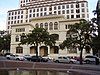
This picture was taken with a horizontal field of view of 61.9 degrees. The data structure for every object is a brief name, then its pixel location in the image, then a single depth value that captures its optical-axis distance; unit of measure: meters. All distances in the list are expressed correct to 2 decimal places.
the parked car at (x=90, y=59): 21.01
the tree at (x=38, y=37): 25.37
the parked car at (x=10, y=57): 24.53
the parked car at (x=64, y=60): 21.50
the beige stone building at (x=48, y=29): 33.23
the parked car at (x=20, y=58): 23.59
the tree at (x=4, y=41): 39.22
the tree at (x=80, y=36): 19.93
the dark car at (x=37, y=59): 21.97
